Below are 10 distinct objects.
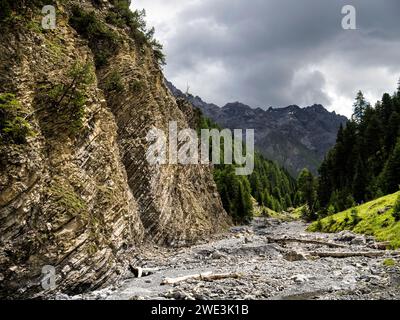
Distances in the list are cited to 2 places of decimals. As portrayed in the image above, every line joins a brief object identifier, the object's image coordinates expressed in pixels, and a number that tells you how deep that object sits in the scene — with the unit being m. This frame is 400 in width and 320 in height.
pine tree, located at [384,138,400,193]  68.81
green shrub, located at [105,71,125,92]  42.38
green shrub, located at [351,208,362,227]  55.91
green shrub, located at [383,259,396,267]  28.26
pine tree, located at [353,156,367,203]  84.19
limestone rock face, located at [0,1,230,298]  21.89
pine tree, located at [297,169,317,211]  109.34
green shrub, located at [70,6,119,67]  41.16
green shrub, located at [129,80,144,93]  45.19
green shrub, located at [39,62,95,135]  27.67
